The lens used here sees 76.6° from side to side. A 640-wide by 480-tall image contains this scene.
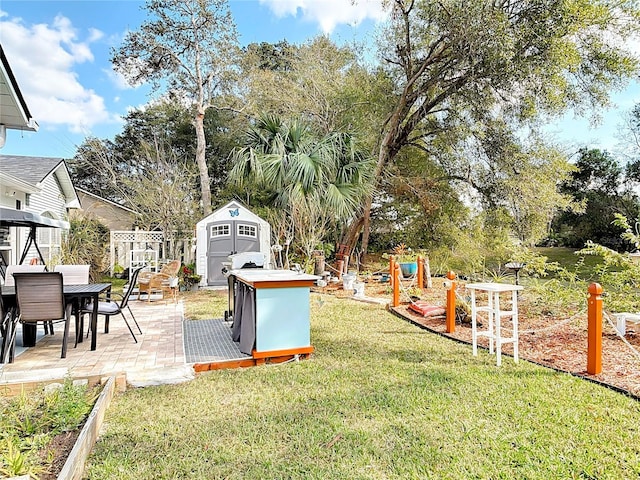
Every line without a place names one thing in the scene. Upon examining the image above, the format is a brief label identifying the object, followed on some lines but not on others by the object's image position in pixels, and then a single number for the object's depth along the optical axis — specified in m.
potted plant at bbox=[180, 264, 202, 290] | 10.34
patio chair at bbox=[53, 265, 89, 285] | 6.12
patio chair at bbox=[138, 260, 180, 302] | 8.20
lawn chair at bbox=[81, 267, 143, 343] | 4.77
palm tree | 9.52
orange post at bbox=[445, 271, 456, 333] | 5.72
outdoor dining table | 4.27
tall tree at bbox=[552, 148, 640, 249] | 19.42
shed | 10.77
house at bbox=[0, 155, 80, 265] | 8.90
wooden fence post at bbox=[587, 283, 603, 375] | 3.78
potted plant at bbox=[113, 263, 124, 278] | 12.35
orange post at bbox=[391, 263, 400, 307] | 7.73
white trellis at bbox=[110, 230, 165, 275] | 12.25
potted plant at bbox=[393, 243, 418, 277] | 10.77
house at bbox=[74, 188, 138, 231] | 17.38
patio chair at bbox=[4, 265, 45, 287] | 5.76
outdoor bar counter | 4.30
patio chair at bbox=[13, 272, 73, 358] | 4.14
